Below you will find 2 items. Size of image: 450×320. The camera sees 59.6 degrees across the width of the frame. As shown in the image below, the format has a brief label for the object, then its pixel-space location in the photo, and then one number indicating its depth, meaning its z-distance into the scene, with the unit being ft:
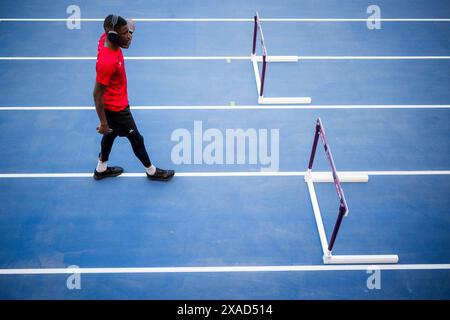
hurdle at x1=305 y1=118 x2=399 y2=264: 14.36
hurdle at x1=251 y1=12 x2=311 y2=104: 21.54
